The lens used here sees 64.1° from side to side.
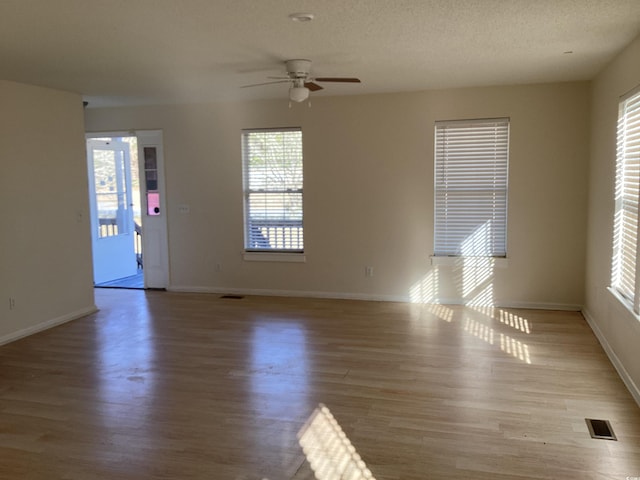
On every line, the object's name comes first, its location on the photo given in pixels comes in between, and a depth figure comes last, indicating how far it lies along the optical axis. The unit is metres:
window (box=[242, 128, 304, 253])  6.76
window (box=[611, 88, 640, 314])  3.77
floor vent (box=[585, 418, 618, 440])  2.99
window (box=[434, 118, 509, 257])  6.02
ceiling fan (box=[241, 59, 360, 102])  4.44
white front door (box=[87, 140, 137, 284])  7.89
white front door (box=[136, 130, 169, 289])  7.14
